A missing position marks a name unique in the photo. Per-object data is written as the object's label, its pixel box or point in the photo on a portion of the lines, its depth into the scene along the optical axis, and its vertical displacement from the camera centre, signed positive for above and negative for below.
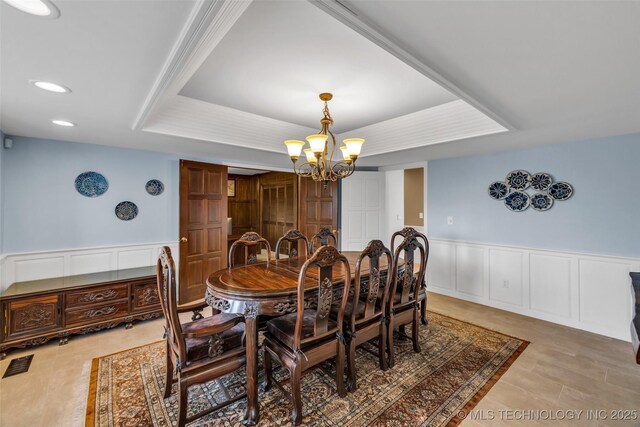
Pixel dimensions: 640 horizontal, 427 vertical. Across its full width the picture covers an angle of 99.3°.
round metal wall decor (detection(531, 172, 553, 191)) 3.48 +0.38
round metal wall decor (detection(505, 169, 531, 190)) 3.63 +0.42
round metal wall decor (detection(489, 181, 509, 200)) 3.84 +0.30
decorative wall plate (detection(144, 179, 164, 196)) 3.80 +0.36
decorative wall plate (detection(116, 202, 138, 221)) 3.60 +0.02
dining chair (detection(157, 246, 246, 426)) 1.64 -0.90
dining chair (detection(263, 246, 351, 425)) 1.77 -0.89
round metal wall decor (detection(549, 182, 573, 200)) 3.34 +0.25
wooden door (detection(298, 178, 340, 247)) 4.97 +0.10
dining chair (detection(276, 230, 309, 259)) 3.23 -0.31
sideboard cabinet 2.64 -0.99
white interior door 5.11 +0.06
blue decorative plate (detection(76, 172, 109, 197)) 3.35 +0.36
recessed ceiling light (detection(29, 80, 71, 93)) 1.72 +0.83
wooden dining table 1.81 -0.61
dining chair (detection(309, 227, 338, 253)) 3.42 -0.32
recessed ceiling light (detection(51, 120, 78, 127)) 2.49 +0.84
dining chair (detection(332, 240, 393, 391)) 2.10 -0.86
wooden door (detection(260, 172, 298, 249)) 6.10 +0.18
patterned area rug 1.83 -1.38
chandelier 2.47 +0.58
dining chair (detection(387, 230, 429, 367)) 2.42 -0.84
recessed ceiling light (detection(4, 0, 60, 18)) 1.04 +0.81
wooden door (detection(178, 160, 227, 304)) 3.83 -0.19
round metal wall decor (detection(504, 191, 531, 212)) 3.66 +0.13
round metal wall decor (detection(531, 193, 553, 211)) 3.49 +0.12
